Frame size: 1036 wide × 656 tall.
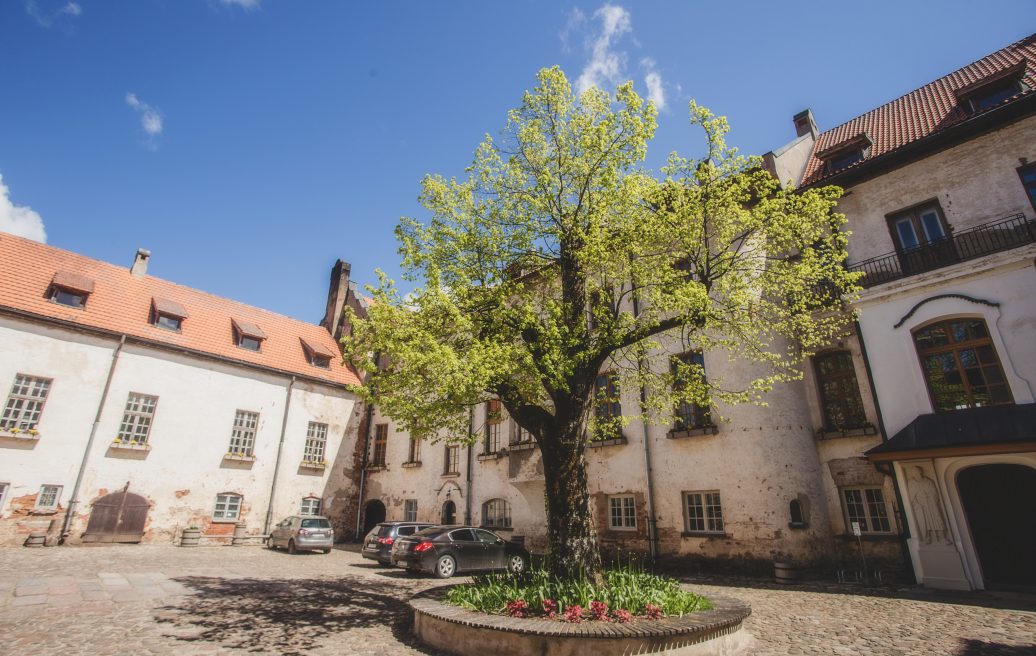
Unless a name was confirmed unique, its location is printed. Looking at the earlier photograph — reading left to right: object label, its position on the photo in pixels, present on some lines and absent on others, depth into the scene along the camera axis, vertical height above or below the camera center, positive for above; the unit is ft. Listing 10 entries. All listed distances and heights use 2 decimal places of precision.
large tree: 30.12 +15.15
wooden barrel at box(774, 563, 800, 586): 41.88 -5.50
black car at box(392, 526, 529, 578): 47.11 -4.47
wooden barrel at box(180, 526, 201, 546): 67.97 -4.32
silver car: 65.62 -3.93
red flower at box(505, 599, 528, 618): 24.35 -4.91
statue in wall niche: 37.83 -0.24
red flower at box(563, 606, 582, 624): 22.94 -4.89
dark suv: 54.85 -3.59
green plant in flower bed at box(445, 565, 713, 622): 24.04 -4.61
